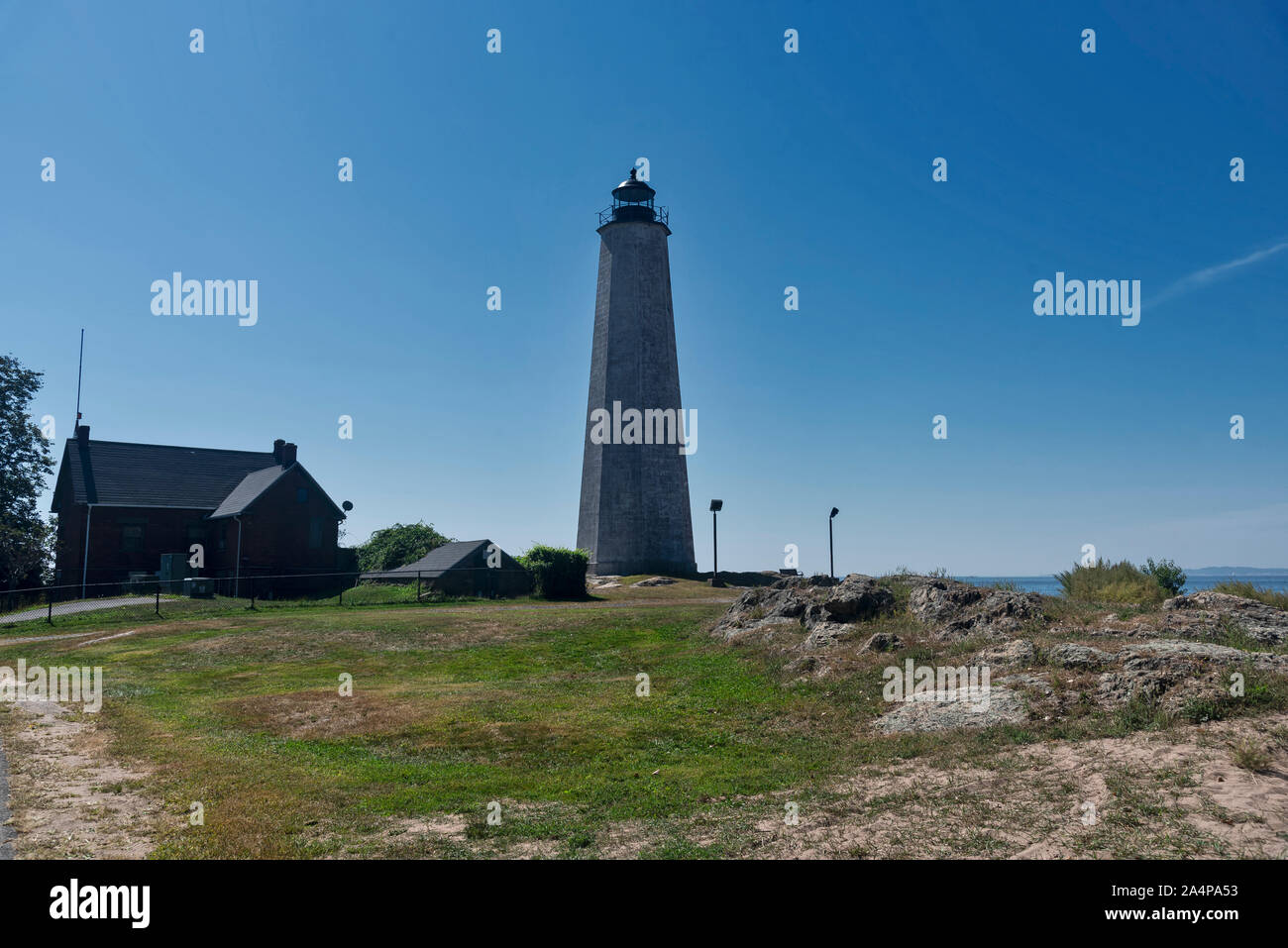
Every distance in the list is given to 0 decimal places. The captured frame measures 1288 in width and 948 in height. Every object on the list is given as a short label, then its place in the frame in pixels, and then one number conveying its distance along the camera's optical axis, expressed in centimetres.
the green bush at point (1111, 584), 1817
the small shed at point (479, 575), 3831
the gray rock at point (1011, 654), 1257
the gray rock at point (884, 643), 1482
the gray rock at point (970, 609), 1492
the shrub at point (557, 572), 3772
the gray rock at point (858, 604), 1772
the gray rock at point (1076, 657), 1169
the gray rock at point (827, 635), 1631
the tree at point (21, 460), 4512
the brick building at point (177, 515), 4278
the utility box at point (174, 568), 4322
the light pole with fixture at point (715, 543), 4444
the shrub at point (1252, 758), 784
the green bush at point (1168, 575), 2175
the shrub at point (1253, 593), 1675
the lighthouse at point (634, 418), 4666
